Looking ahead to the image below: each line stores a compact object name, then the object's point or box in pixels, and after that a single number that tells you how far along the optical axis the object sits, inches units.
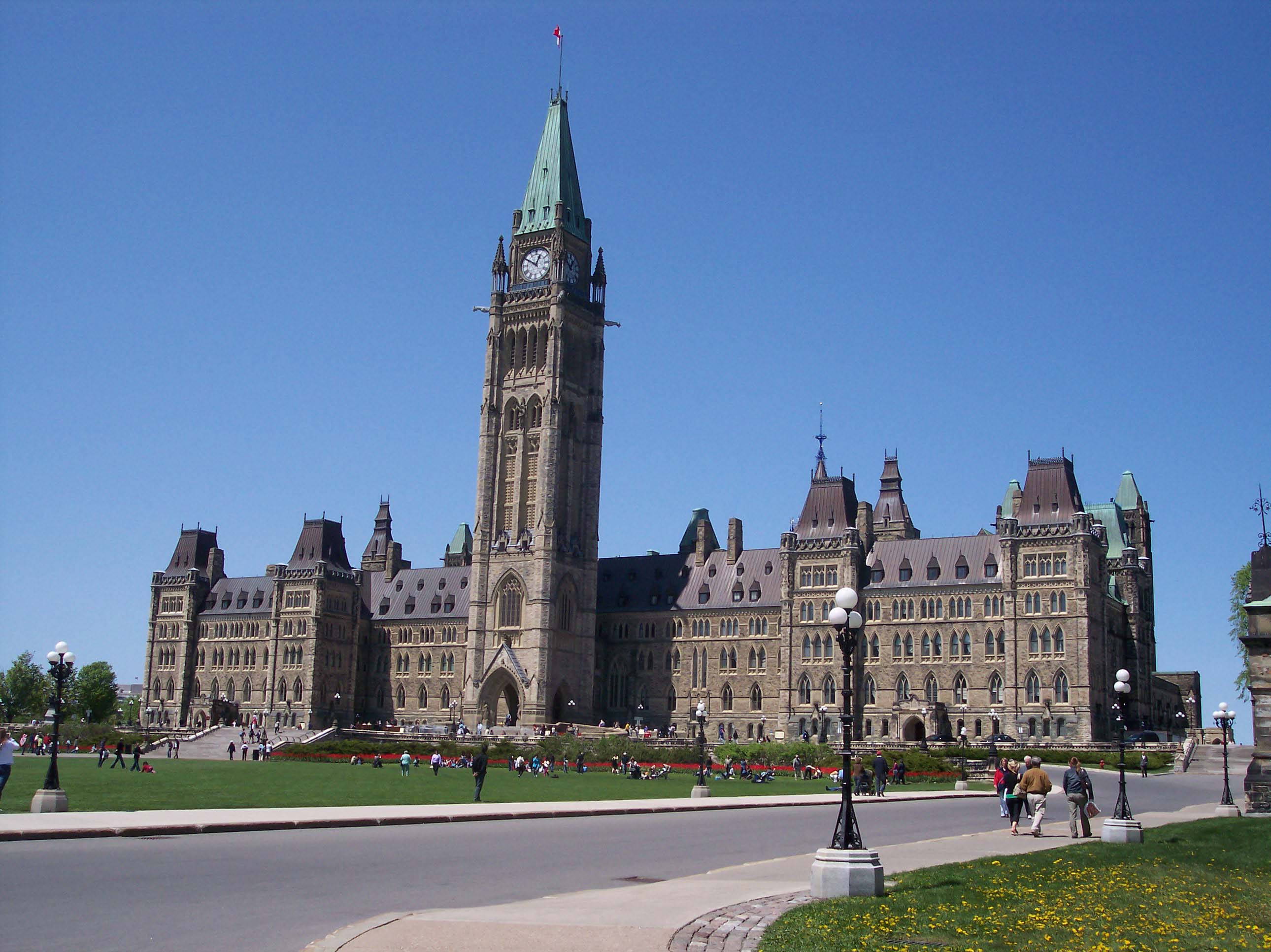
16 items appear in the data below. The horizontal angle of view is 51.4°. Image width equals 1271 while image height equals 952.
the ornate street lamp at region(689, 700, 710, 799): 1792.6
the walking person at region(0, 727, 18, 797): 1091.9
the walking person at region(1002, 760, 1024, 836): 1194.0
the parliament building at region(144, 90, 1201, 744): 3737.7
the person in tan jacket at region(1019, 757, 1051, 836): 1167.6
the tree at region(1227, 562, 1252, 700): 3764.8
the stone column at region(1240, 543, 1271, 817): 1536.7
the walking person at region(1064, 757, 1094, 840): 1144.2
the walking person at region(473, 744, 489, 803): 1624.0
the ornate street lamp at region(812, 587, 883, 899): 704.4
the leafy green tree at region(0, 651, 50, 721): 5398.6
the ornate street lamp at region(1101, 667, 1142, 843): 1063.0
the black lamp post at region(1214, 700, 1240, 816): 1496.1
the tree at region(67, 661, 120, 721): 5315.0
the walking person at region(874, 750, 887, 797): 1886.1
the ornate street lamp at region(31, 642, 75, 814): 1136.2
